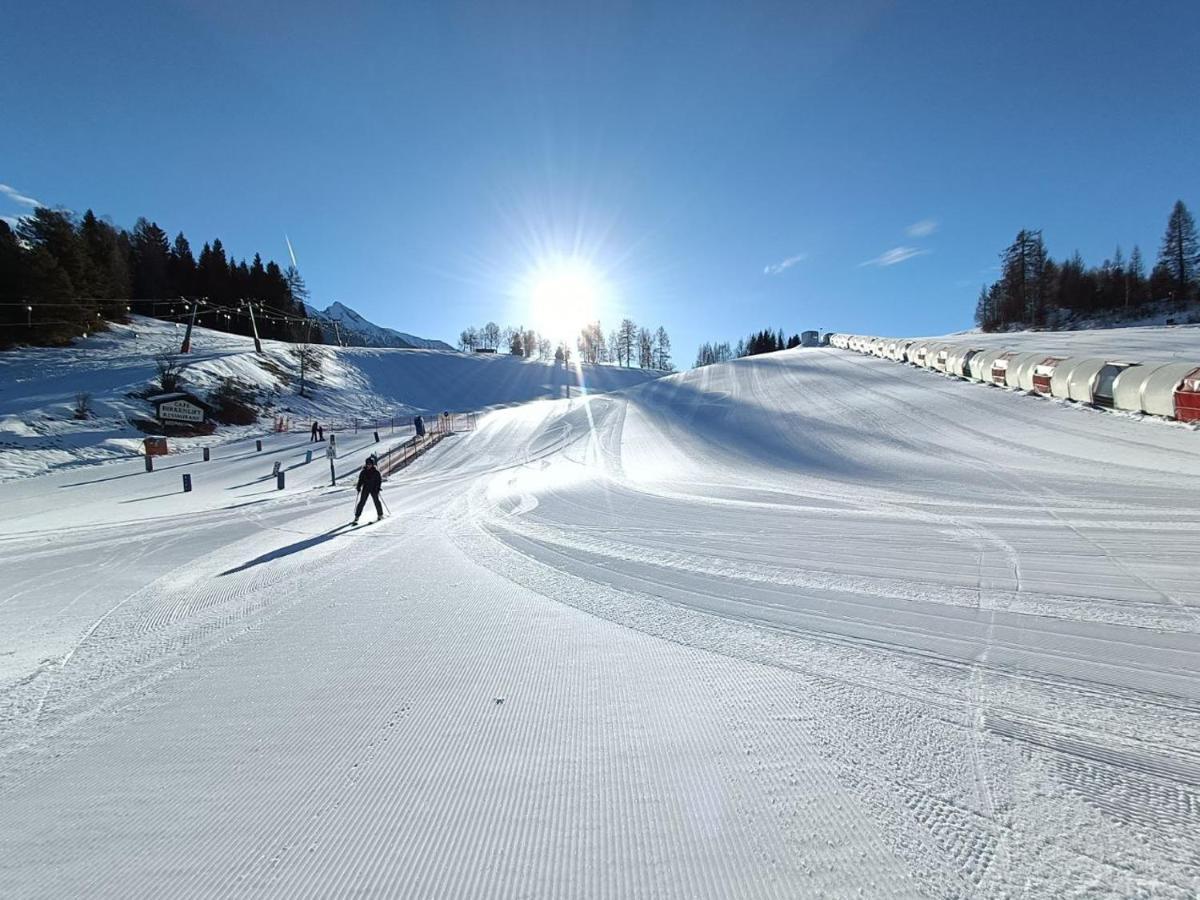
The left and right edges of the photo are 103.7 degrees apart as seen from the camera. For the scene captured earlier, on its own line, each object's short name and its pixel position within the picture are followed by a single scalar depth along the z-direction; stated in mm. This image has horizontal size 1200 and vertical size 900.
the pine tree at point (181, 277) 71375
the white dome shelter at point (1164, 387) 12891
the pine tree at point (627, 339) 126250
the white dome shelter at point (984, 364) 22797
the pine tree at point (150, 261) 70688
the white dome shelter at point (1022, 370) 19562
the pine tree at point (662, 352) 127812
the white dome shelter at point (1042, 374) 18250
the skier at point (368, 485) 10795
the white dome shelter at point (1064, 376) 16948
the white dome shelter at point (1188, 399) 12219
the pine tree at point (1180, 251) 63688
